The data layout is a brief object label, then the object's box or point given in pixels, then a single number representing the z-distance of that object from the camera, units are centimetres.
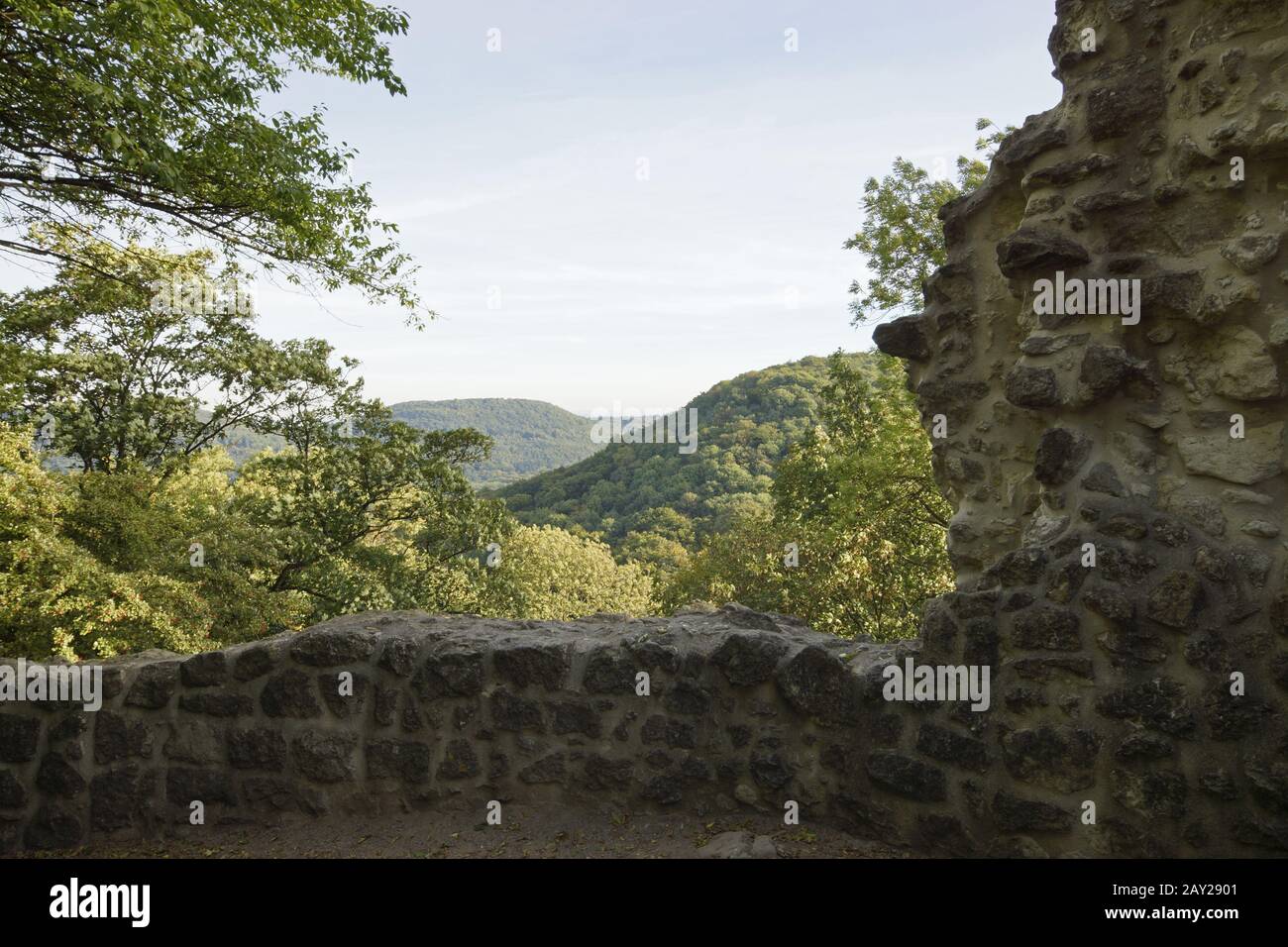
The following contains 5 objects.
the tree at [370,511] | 1193
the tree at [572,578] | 2470
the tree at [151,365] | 1134
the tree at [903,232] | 1473
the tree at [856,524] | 1367
